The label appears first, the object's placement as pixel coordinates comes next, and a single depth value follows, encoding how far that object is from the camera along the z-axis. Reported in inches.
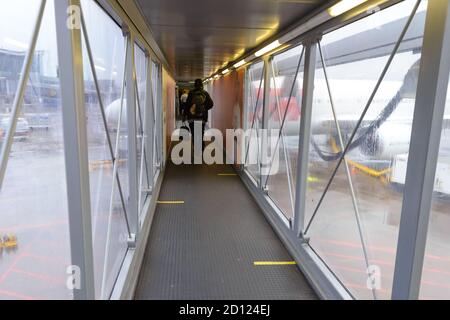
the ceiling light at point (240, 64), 178.0
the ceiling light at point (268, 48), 116.5
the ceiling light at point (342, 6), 65.4
